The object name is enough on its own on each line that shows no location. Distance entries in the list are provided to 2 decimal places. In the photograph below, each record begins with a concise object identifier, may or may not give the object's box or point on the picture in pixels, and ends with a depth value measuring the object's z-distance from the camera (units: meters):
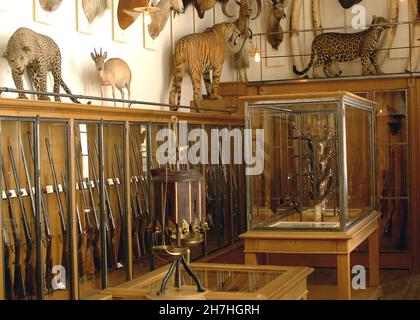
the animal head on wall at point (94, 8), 7.38
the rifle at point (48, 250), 5.91
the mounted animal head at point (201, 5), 9.64
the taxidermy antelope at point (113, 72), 7.32
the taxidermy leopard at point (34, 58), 6.12
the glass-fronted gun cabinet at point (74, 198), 5.59
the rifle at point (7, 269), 5.46
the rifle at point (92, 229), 6.43
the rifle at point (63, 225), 6.06
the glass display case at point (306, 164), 6.83
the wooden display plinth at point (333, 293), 7.29
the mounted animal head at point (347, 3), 10.86
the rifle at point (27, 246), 5.64
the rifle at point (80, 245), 6.32
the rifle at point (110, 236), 6.78
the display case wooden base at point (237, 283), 4.33
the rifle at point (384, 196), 10.09
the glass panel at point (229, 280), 4.52
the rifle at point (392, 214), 10.03
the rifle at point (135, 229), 7.21
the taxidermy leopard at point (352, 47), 10.35
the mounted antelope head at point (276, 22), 10.85
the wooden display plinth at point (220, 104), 9.81
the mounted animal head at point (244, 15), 10.45
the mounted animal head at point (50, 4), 6.70
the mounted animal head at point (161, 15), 8.32
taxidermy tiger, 9.10
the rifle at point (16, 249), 5.53
